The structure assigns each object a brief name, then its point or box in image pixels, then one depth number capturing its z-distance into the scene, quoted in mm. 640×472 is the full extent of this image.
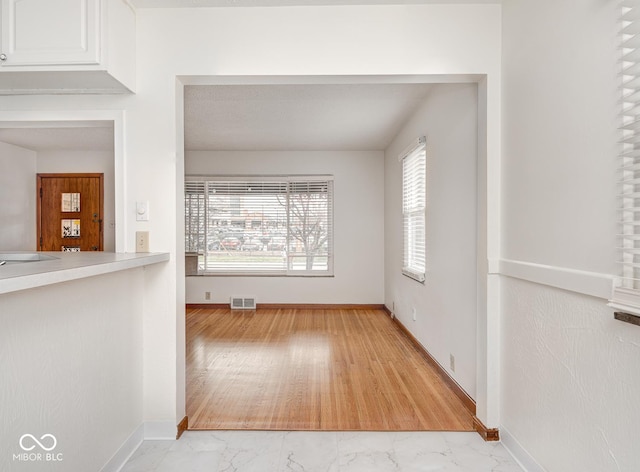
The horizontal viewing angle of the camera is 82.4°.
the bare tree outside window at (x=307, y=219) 5883
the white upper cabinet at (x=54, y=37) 1758
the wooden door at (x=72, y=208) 5742
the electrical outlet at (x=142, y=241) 2082
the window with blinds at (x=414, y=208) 3689
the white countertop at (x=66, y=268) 979
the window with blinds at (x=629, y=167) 1178
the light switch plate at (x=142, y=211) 2088
